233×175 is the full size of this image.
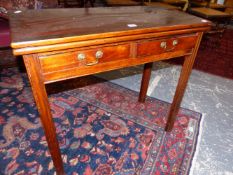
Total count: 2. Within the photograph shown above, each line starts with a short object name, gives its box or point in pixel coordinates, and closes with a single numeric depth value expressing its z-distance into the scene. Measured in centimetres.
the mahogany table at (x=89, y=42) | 70
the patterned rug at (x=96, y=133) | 121
